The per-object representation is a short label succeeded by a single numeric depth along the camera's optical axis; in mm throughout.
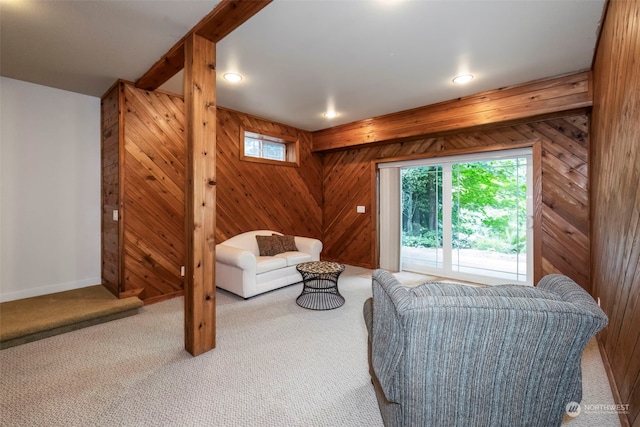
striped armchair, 1008
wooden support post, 2205
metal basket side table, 3291
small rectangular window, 4593
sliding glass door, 3775
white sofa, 3465
